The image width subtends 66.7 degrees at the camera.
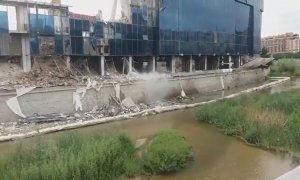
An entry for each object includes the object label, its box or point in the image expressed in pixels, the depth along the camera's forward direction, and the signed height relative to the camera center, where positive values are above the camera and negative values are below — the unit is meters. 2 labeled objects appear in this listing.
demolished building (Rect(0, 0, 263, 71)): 17.19 +3.59
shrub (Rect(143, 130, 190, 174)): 7.56 -2.97
